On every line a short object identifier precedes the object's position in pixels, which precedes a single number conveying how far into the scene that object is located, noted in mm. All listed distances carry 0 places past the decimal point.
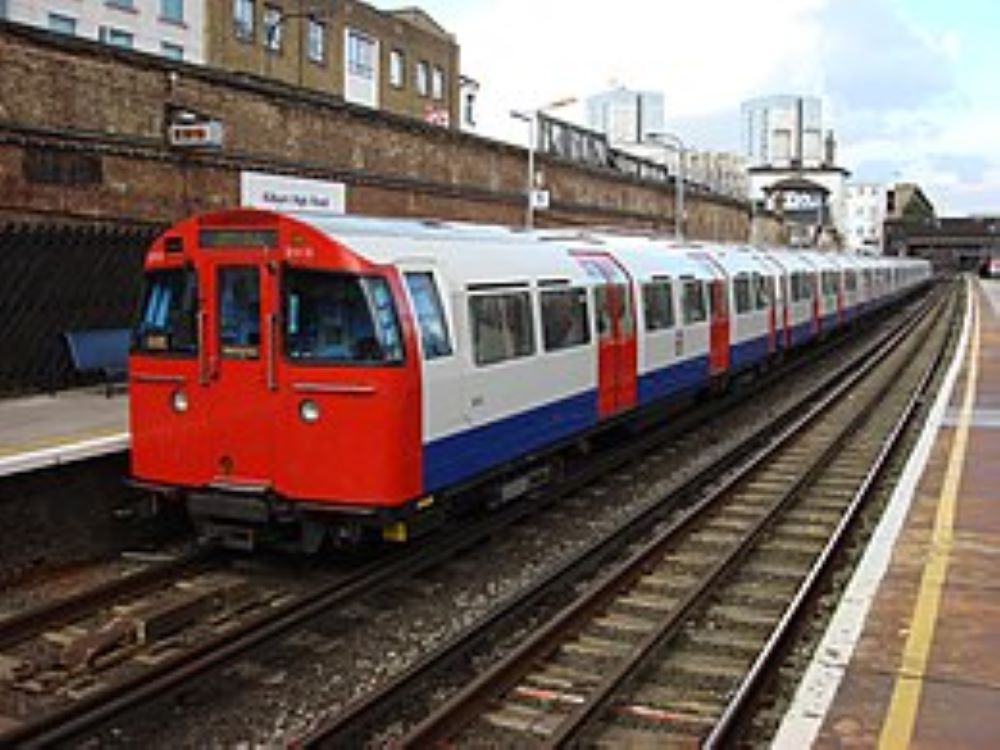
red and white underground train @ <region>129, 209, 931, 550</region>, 8586
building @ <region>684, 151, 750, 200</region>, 77812
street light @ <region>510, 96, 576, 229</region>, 29966
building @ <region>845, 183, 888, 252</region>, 149250
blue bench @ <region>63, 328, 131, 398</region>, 13941
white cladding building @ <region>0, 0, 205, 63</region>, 33312
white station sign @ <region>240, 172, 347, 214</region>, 18266
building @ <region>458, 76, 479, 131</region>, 64000
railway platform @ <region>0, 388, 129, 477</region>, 9586
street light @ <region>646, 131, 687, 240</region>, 45188
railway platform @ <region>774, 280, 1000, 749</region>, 5688
